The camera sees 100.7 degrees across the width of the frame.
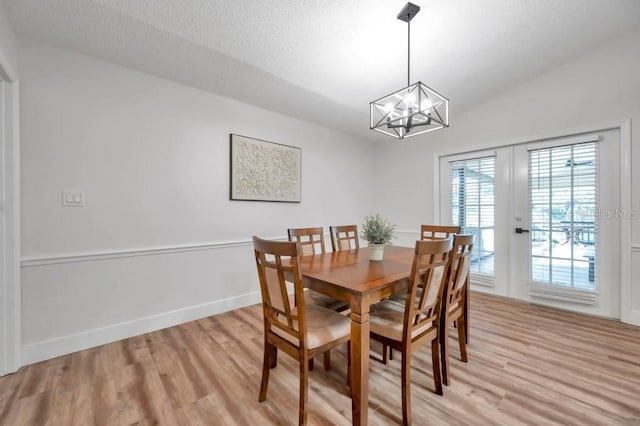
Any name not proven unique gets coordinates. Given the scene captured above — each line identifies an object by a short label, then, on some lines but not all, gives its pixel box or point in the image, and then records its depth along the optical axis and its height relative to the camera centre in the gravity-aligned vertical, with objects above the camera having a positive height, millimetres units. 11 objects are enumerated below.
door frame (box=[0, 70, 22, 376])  1765 -86
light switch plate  2070 +113
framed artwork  2996 +505
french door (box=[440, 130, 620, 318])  2723 -87
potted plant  2047 -200
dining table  1261 -398
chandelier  1773 +720
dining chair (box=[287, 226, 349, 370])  1879 -632
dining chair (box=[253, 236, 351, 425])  1286 -630
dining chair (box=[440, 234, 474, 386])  1608 -481
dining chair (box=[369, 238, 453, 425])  1355 -639
